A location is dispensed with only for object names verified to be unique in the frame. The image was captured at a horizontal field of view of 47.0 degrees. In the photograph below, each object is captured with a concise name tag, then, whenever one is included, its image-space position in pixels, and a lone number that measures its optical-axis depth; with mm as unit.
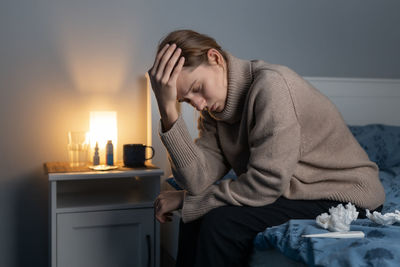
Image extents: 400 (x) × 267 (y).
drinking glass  1937
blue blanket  789
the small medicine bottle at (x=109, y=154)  1889
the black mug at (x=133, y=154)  1906
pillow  1968
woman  1074
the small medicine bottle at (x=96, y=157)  1885
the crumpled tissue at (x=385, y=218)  967
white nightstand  1677
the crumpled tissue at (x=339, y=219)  922
